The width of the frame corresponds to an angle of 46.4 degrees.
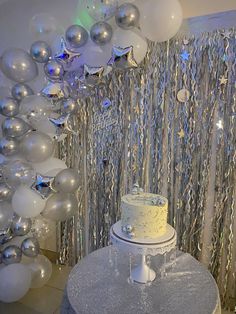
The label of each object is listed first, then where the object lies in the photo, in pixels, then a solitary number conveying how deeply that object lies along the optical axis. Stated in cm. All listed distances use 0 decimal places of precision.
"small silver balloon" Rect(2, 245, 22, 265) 197
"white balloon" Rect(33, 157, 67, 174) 194
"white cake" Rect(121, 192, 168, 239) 132
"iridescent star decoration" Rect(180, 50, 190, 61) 185
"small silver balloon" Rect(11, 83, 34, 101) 195
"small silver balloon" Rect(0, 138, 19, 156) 191
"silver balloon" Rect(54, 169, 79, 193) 190
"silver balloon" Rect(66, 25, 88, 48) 177
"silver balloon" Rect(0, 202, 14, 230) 187
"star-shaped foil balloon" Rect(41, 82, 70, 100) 185
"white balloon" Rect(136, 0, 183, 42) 157
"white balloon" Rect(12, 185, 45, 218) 183
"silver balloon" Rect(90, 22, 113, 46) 172
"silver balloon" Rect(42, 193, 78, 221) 197
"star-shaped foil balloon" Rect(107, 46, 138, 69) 166
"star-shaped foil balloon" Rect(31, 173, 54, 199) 185
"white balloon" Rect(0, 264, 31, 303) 188
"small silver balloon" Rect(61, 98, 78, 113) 194
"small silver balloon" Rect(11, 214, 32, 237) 195
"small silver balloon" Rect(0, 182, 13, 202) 188
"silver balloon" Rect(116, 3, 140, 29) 165
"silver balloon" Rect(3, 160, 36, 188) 184
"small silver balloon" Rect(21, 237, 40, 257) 204
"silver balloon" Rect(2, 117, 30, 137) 187
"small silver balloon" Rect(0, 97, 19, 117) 189
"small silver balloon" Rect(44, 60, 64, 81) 183
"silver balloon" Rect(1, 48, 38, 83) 187
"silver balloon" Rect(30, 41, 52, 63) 189
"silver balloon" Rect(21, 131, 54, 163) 184
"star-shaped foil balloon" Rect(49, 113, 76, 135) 189
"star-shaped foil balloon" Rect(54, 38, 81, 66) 179
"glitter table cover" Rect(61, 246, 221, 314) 119
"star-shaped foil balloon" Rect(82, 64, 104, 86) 178
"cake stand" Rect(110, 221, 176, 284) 127
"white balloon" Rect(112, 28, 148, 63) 170
